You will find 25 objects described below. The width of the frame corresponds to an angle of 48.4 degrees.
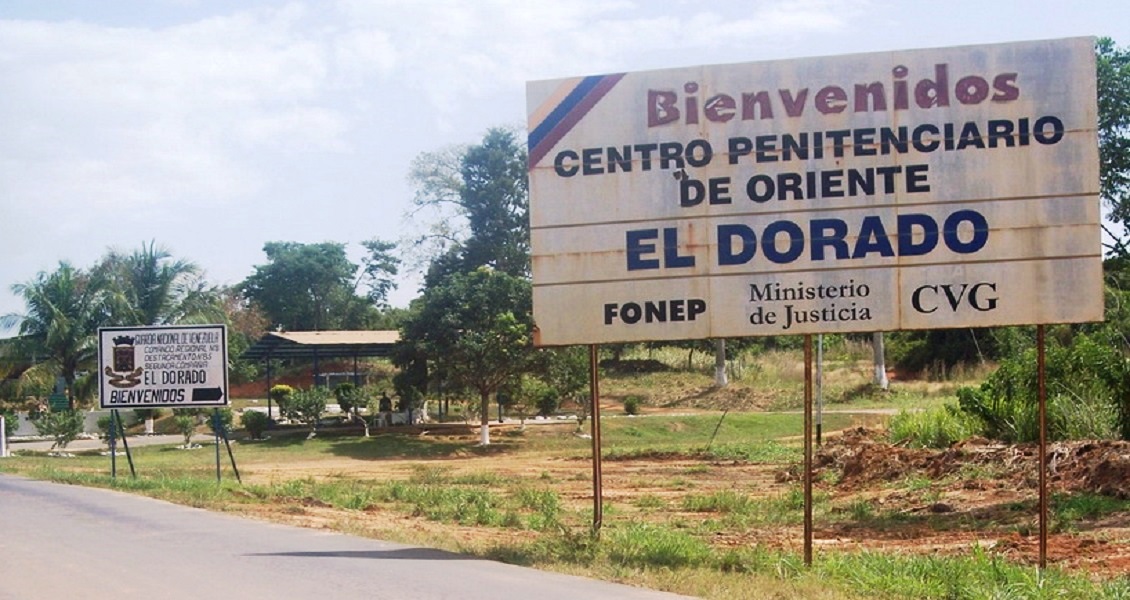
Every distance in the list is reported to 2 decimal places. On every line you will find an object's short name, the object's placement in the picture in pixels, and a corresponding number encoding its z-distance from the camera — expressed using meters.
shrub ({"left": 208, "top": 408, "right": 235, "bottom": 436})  47.15
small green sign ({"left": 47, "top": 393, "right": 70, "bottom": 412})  46.95
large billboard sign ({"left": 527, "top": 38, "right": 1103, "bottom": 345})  11.68
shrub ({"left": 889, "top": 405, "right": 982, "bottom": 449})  25.72
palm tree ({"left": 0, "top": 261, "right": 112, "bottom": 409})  48.09
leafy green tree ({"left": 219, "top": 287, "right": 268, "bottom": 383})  66.94
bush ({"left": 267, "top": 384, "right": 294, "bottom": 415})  45.87
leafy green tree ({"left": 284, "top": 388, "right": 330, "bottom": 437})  44.75
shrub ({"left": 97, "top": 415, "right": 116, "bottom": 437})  42.51
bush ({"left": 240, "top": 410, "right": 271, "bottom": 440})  44.41
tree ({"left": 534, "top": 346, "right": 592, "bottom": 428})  41.97
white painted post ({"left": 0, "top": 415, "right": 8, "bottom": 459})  38.19
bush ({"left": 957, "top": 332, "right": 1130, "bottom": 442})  21.17
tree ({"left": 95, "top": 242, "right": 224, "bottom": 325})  50.12
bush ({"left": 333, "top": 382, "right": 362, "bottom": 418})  46.34
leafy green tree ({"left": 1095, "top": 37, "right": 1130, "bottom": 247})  46.53
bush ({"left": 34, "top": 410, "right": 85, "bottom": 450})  41.47
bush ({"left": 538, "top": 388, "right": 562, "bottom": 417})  44.47
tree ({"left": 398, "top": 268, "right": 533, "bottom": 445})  40.59
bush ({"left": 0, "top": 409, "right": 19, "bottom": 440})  47.59
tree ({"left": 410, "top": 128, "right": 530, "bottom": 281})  63.94
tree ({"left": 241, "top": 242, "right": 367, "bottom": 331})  86.25
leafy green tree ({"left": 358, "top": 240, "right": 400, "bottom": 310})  89.56
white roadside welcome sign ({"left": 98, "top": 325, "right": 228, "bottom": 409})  24.16
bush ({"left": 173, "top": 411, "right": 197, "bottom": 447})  42.46
